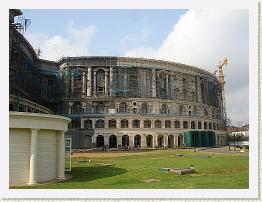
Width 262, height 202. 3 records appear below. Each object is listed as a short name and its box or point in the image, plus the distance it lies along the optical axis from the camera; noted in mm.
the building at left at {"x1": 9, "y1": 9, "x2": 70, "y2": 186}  19609
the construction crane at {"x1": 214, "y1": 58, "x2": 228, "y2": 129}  94750
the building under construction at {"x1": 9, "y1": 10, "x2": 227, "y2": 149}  77062
